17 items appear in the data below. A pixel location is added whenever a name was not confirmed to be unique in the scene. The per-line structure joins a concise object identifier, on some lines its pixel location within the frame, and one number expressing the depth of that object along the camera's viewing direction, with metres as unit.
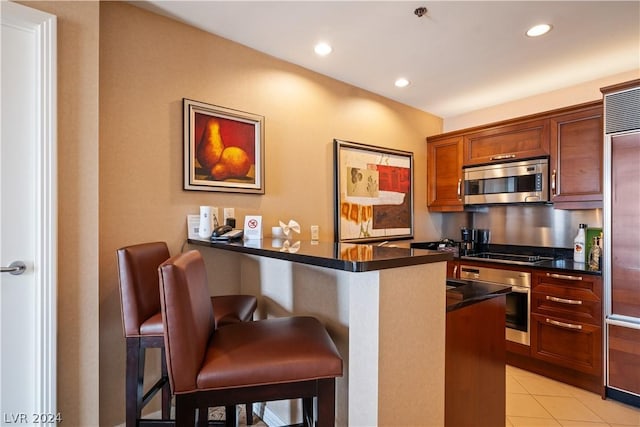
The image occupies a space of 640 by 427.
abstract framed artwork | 3.02
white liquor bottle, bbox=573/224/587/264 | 2.92
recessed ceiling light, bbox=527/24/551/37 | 2.15
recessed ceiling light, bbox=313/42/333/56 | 2.42
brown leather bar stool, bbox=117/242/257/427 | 1.48
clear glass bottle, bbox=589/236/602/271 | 2.70
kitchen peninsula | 1.12
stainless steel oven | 2.82
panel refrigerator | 2.21
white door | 1.43
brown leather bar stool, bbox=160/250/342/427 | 0.99
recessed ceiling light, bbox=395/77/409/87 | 3.02
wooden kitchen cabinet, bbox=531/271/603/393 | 2.47
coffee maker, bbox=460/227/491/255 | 3.81
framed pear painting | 2.18
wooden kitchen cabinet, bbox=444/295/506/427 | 1.43
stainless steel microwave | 3.00
